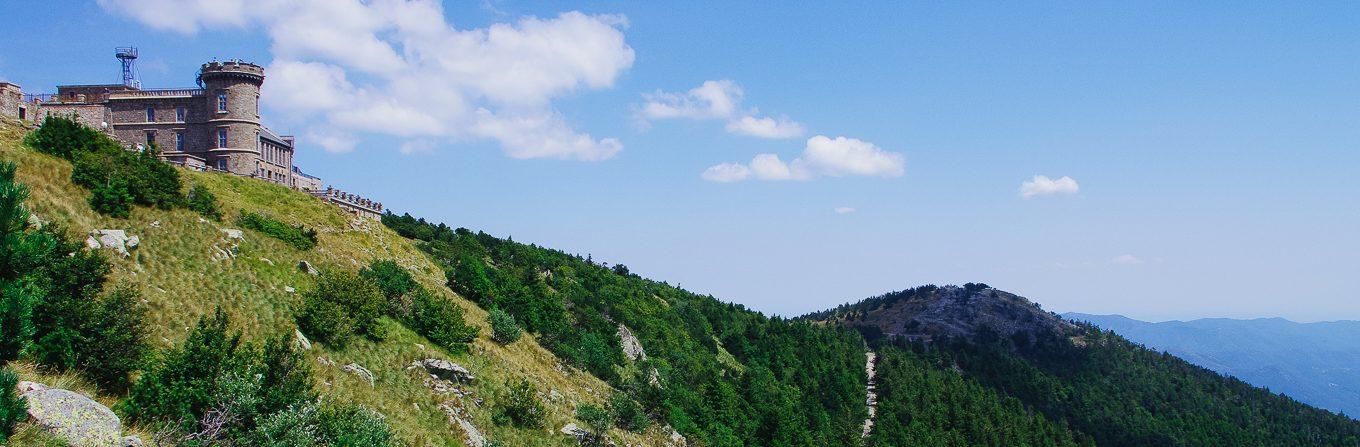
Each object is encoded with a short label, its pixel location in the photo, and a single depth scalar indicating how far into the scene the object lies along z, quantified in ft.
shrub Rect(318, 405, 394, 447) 79.51
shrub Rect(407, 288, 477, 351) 144.36
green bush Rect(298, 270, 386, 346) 119.55
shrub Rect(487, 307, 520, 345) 170.40
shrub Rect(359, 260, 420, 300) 153.79
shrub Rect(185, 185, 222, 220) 139.64
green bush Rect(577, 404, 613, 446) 141.18
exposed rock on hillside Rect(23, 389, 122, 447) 59.47
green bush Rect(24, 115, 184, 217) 121.39
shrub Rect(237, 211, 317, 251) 149.28
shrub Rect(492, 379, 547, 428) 131.85
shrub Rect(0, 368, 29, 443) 55.36
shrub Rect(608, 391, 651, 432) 165.48
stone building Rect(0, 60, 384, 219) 187.52
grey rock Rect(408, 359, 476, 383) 131.23
